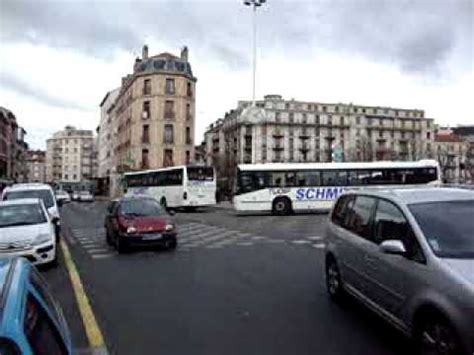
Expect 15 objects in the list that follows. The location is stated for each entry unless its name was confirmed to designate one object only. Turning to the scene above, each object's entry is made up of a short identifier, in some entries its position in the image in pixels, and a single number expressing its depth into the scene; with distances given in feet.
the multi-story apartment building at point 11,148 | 352.90
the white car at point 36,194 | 72.14
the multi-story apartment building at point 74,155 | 631.15
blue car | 8.46
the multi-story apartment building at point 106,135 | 377.71
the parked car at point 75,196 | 265.50
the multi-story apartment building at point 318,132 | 436.76
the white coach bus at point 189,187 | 138.82
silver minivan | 17.13
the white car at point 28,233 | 40.91
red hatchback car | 53.42
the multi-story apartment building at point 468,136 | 354.74
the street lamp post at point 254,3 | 160.45
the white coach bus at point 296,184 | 116.67
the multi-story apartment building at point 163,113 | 265.34
